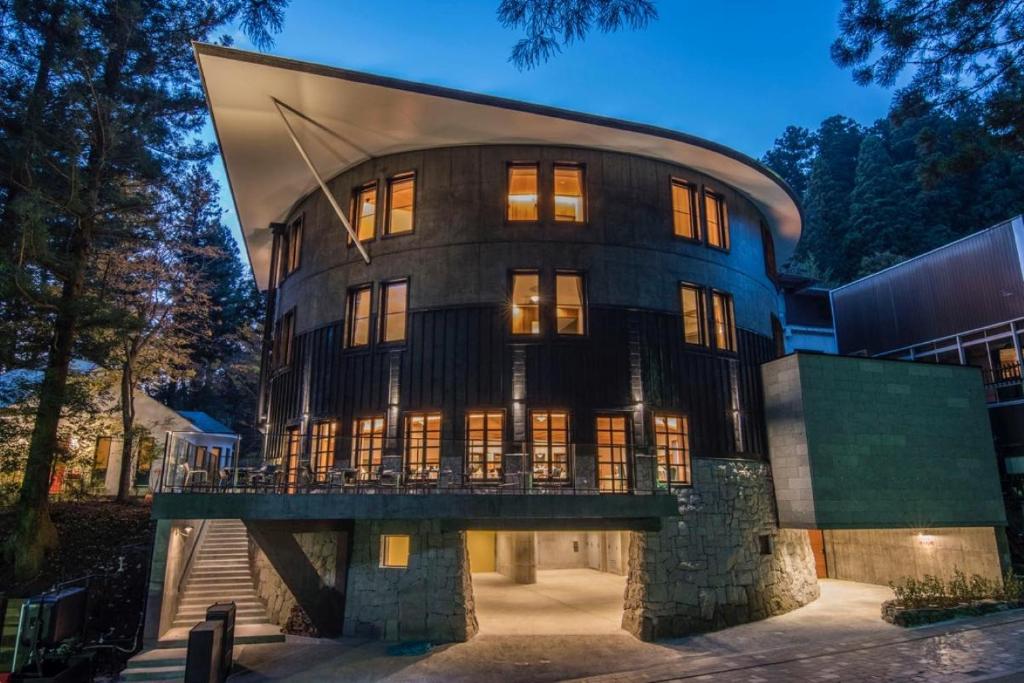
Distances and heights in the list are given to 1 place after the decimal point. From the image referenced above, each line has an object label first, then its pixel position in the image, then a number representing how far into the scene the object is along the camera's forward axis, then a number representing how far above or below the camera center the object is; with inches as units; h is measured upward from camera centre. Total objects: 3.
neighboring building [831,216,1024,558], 660.1 +224.3
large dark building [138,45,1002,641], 457.7 +124.8
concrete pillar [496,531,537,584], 692.1 -72.9
